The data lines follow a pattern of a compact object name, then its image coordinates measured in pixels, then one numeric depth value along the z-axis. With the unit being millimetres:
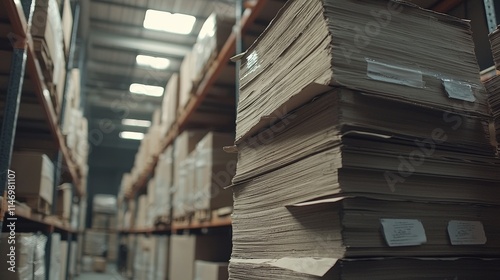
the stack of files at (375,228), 1295
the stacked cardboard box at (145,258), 6238
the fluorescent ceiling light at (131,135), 16156
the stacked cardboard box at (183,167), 4457
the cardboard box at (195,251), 4094
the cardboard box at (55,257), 3921
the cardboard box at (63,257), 4990
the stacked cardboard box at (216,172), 3596
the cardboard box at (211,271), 3184
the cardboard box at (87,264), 10898
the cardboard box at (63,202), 5223
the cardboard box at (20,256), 2328
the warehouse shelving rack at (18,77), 2100
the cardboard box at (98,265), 10789
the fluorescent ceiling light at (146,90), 11430
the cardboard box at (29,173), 2992
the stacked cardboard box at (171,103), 5703
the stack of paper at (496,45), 1611
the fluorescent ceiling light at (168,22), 7687
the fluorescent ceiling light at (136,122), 14616
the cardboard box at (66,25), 3777
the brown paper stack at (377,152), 1325
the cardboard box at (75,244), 8219
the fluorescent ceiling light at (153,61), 9484
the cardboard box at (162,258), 5266
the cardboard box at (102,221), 12184
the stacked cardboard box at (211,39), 3855
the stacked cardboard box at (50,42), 2686
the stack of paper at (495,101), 1619
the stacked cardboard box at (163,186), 5609
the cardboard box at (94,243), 11471
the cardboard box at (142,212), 8203
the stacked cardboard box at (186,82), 4809
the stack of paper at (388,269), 1267
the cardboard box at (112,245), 12680
